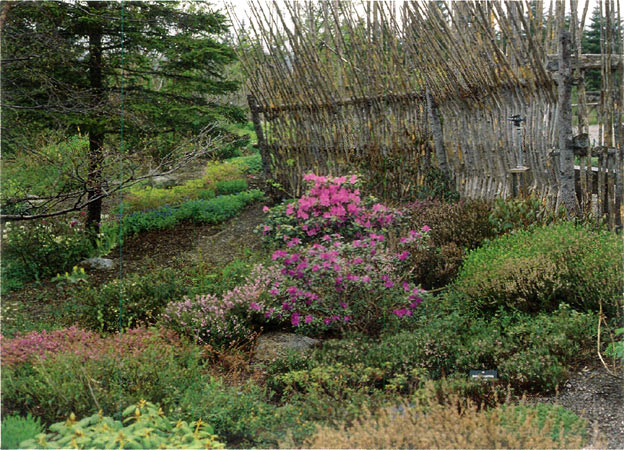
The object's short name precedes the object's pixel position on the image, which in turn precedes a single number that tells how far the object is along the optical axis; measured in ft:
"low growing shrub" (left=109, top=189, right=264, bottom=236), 22.35
